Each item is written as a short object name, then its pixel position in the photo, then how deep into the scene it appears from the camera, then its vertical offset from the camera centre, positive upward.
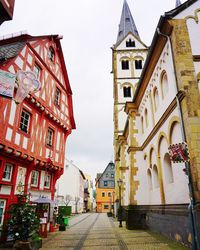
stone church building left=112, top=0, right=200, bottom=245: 7.86 +3.68
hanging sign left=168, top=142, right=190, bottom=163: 6.53 +1.49
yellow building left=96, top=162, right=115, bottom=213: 59.44 +3.41
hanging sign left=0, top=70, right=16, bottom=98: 6.10 +3.37
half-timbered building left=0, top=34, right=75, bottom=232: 9.61 +4.21
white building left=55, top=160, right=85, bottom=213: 36.09 +2.87
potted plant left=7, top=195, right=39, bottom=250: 7.39 -0.79
